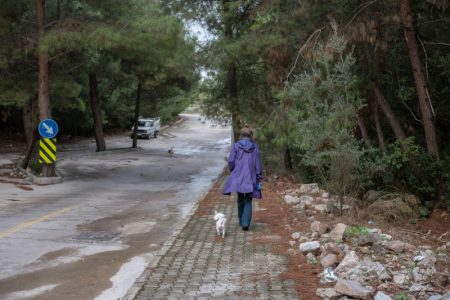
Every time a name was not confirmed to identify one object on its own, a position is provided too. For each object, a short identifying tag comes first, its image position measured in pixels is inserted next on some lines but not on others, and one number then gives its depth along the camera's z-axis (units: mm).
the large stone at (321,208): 10566
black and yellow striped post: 19391
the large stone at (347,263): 6009
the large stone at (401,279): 5562
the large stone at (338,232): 7418
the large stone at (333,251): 6564
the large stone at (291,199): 12290
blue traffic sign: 18752
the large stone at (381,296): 5000
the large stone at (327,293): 5312
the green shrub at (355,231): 7453
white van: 55156
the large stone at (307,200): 11664
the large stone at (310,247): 7090
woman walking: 8867
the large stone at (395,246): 6787
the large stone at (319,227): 8070
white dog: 8537
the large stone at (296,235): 8188
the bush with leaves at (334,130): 9352
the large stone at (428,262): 5996
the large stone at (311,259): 6742
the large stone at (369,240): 6980
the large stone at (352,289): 5113
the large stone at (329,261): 6396
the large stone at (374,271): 5699
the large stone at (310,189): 13977
